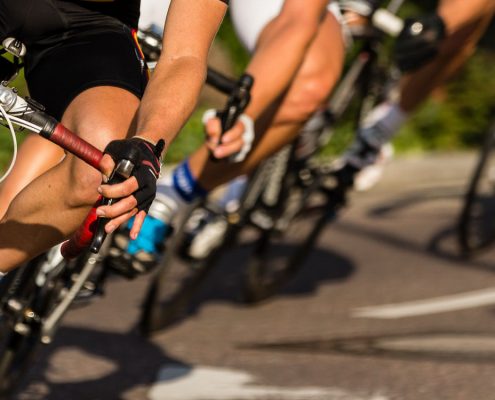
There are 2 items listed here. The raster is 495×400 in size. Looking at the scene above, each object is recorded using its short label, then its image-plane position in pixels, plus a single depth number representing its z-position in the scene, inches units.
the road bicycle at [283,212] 469.6
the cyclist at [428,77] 468.1
